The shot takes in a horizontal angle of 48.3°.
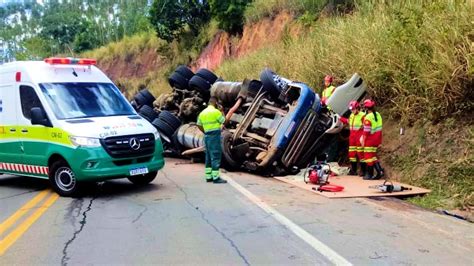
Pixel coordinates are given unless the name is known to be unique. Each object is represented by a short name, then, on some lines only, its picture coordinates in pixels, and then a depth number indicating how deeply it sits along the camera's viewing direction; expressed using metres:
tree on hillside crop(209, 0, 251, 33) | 28.41
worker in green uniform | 10.55
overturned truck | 11.36
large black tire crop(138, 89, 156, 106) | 19.39
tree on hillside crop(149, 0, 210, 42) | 34.88
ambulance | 8.73
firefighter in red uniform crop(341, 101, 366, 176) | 10.48
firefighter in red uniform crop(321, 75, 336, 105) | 12.22
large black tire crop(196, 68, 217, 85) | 16.41
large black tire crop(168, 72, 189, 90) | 17.22
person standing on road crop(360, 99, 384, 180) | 10.11
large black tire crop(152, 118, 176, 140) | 15.84
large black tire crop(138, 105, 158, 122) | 17.69
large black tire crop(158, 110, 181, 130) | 15.96
